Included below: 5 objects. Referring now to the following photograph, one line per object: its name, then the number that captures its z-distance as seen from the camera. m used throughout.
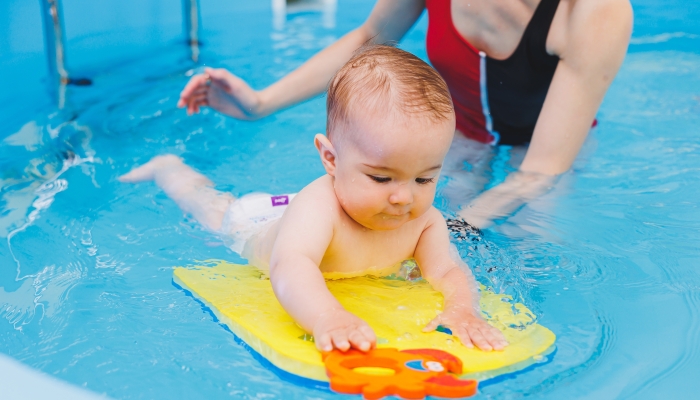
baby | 1.54
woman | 2.28
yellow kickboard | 1.48
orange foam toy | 1.34
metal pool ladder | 3.23
